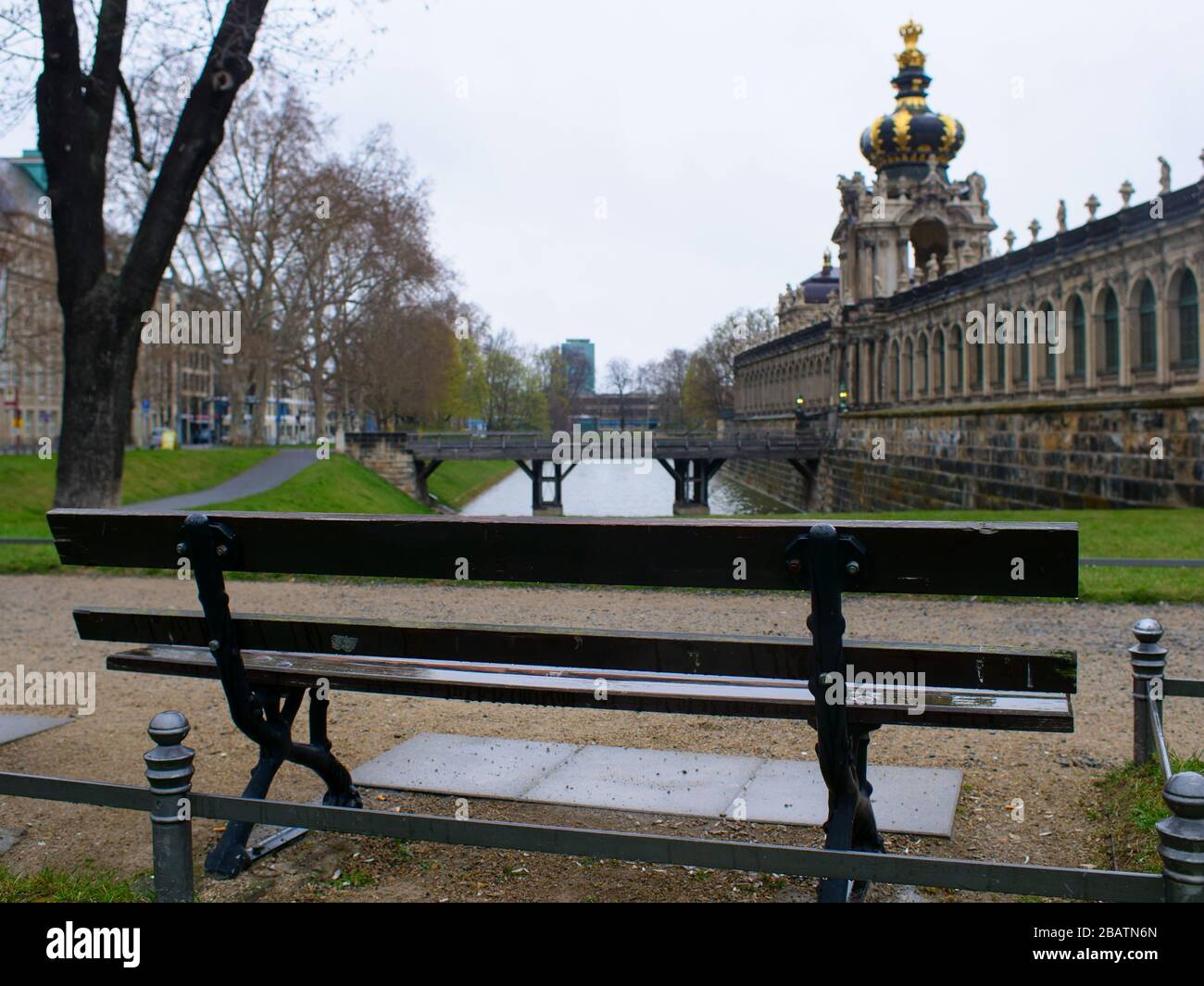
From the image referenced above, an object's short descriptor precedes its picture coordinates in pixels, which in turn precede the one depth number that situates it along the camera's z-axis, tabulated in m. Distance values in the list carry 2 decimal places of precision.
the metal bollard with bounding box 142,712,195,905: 3.65
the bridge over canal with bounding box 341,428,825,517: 58.12
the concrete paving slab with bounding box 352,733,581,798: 5.45
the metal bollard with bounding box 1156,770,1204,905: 2.83
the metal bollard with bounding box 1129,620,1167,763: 5.40
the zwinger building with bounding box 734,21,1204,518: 26.35
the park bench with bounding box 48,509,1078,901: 3.55
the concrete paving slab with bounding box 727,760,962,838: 4.84
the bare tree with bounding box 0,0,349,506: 13.84
